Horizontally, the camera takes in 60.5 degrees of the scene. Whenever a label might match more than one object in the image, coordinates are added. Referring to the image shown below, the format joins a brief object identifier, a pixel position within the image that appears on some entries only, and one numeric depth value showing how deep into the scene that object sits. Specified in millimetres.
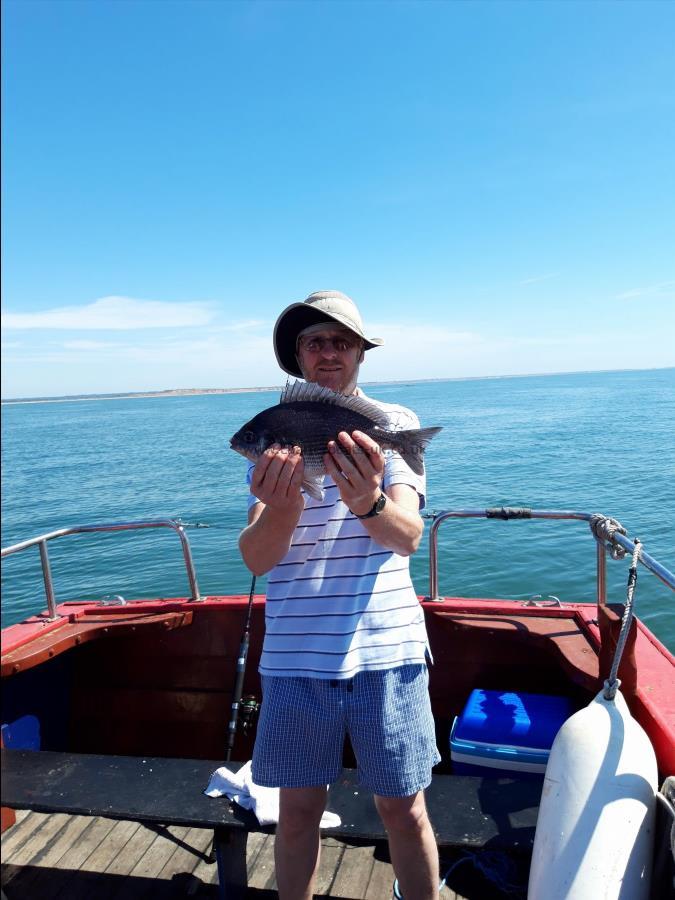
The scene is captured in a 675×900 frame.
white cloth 3201
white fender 2504
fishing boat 2658
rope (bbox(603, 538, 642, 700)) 3074
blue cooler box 3855
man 2449
